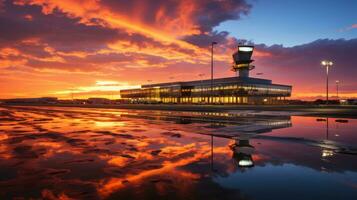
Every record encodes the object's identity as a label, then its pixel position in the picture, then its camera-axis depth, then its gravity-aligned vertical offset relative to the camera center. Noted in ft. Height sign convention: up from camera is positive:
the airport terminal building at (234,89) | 396.57 +14.05
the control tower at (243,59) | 446.56 +62.37
